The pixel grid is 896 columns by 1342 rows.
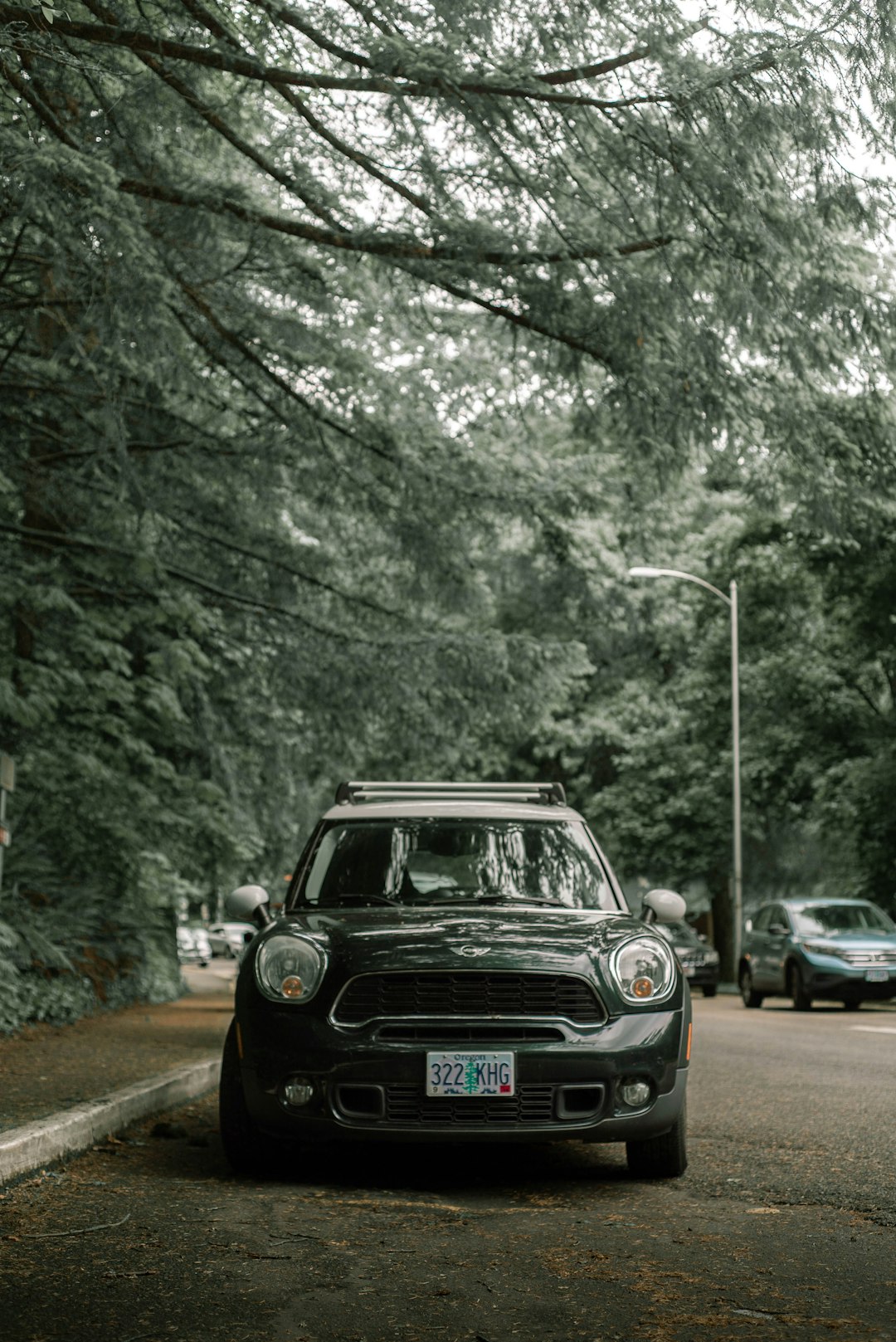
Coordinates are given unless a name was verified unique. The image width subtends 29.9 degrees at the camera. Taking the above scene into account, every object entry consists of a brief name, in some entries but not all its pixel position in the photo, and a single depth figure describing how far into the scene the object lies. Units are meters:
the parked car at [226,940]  62.91
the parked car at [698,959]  31.06
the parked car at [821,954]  22.06
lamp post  32.88
